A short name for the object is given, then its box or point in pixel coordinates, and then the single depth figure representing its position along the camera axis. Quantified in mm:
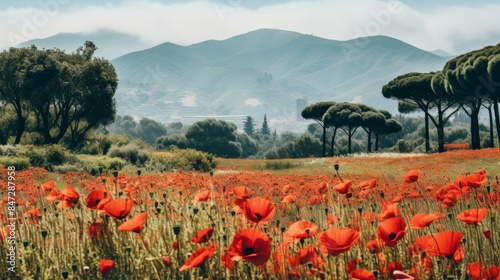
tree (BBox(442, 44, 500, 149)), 34781
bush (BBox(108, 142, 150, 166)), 27686
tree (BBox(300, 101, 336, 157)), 56656
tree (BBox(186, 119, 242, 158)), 83812
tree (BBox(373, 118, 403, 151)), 55081
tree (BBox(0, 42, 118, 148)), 36500
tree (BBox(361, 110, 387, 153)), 52031
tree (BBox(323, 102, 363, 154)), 51844
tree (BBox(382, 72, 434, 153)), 45750
